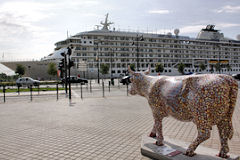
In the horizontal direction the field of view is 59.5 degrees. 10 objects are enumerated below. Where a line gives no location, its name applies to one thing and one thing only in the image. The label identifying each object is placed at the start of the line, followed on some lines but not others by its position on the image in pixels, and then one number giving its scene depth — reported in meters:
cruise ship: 73.62
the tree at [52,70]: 58.99
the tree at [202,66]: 89.69
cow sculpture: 3.83
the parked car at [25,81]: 33.51
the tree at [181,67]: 83.19
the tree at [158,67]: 77.69
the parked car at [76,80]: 38.97
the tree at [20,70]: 58.00
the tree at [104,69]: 66.88
